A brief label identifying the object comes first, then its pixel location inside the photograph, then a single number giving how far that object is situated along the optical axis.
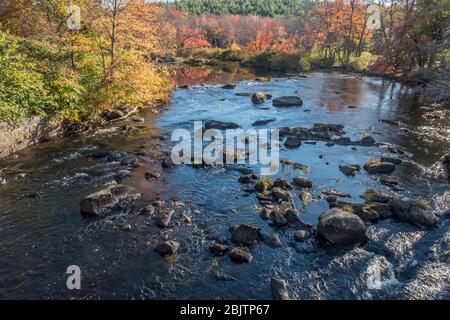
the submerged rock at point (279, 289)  8.24
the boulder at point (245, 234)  10.26
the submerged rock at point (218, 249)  9.73
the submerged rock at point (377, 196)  12.60
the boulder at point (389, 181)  13.96
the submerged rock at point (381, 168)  15.00
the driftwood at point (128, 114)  22.59
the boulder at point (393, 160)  15.90
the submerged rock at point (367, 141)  18.42
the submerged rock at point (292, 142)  18.31
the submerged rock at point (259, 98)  28.00
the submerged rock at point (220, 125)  21.62
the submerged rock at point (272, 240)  10.17
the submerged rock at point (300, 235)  10.43
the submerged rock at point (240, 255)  9.47
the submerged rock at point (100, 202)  11.48
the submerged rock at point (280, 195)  12.64
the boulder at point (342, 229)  10.27
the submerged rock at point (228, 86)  34.36
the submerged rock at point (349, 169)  14.94
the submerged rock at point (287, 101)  26.80
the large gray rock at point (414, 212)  11.16
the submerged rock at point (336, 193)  13.01
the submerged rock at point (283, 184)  13.53
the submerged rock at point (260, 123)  22.27
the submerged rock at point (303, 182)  13.71
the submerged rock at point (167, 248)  9.70
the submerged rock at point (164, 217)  11.01
